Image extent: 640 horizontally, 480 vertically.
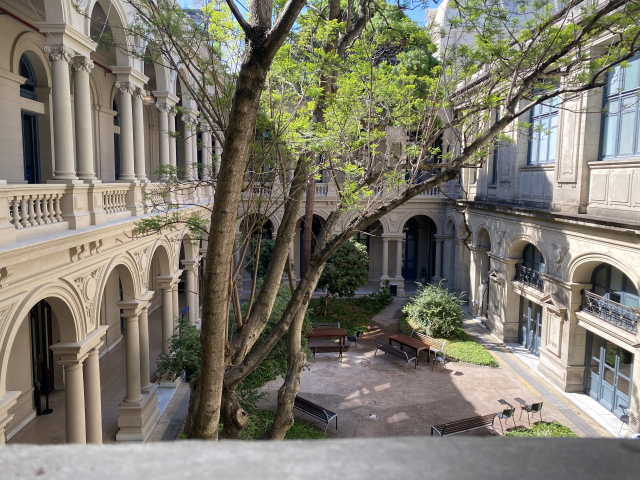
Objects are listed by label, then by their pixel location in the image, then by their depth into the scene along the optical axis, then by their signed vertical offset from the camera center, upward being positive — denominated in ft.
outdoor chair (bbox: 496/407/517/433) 41.55 -18.68
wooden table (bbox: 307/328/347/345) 61.16 -17.92
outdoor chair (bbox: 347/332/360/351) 63.76 -19.12
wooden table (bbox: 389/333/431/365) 57.98 -18.17
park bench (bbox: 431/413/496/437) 39.01 -18.86
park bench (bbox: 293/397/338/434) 41.22 -18.87
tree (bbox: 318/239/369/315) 74.38 -12.25
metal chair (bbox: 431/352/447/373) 57.55 -19.76
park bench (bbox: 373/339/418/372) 57.03 -18.94
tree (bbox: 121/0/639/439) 17.31 +3.61
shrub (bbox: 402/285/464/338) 65.87 -16.52
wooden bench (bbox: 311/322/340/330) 69.05 -18.93
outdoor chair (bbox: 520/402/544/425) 42.91 -18.85
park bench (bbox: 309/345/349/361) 59.58 -19.22
